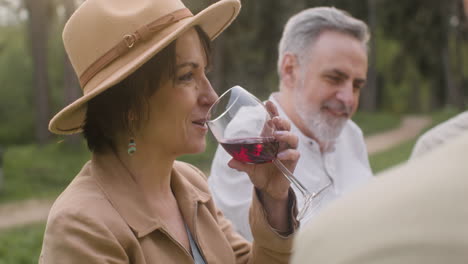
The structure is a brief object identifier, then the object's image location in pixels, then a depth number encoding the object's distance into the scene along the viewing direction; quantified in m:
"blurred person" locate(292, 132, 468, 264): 0.59
